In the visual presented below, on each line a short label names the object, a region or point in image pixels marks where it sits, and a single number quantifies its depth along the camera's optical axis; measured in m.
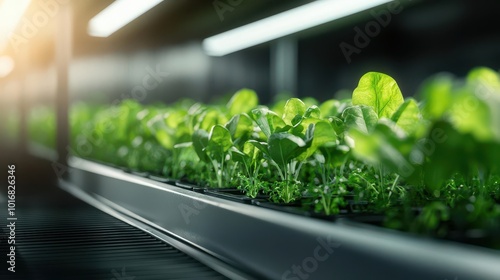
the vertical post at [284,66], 7.71
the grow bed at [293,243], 0.99
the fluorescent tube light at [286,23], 4.56
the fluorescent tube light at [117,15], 3.67
